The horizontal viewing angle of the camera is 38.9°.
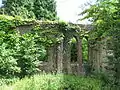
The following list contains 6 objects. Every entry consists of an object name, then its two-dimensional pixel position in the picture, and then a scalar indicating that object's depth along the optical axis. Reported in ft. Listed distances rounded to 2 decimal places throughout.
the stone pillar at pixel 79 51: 27.20
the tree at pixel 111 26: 18.27
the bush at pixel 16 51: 22.36
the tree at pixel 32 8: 43.78
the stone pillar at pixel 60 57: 26.10
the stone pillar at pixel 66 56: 26.46
